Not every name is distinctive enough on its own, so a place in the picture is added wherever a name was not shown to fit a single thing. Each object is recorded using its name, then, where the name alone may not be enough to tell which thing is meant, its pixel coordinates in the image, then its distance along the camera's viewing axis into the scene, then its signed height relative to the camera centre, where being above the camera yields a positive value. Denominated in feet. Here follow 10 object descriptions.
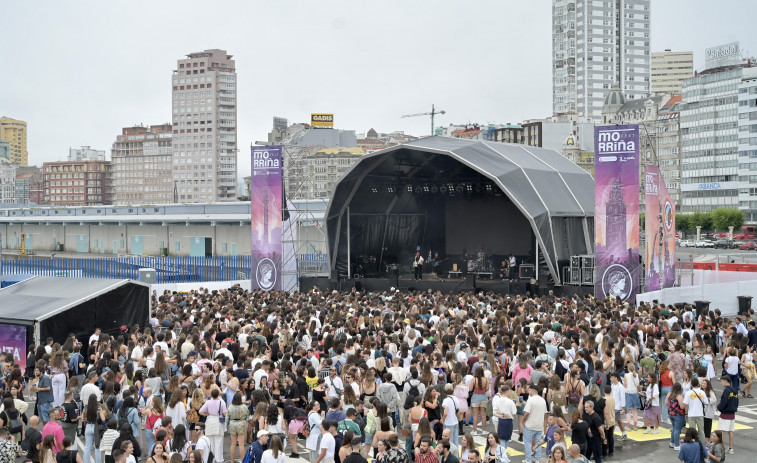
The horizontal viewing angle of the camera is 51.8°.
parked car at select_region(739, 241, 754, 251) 242.78 -4.34
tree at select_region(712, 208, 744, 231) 294.46 +5.03
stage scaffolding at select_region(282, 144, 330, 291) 104.37 -3.49
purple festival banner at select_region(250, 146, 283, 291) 98.99 +2.25
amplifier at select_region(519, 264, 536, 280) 97.65 -4.74
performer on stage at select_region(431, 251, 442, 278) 114.32 -4.56
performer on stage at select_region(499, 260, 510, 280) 104.06 -4.99
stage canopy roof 93.15 +7.06
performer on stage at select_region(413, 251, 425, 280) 108.47 -4.78
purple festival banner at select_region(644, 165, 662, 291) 84.07 +0.39
